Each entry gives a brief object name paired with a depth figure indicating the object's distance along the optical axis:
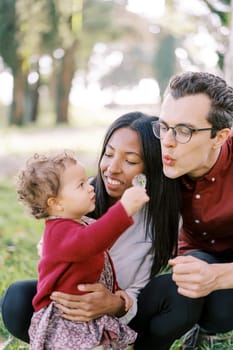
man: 2.21
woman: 2.35
